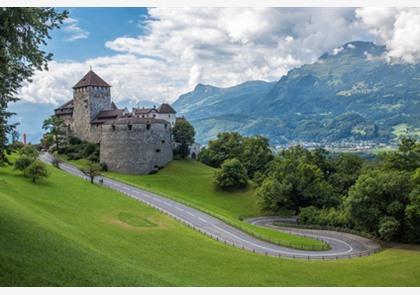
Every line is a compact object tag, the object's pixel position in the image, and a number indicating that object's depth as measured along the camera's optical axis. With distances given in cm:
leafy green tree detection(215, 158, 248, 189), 8225
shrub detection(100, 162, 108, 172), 8988
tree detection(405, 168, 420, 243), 5125
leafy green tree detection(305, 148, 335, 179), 8592
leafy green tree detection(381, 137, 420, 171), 6525
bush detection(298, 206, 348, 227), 6431
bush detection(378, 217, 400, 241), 5203
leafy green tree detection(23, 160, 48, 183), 5978
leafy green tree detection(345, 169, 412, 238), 5444
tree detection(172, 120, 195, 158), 10068
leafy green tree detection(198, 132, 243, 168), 10100
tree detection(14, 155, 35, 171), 6185
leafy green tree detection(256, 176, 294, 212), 7444
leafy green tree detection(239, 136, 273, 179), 9581
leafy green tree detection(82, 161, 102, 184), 6984
